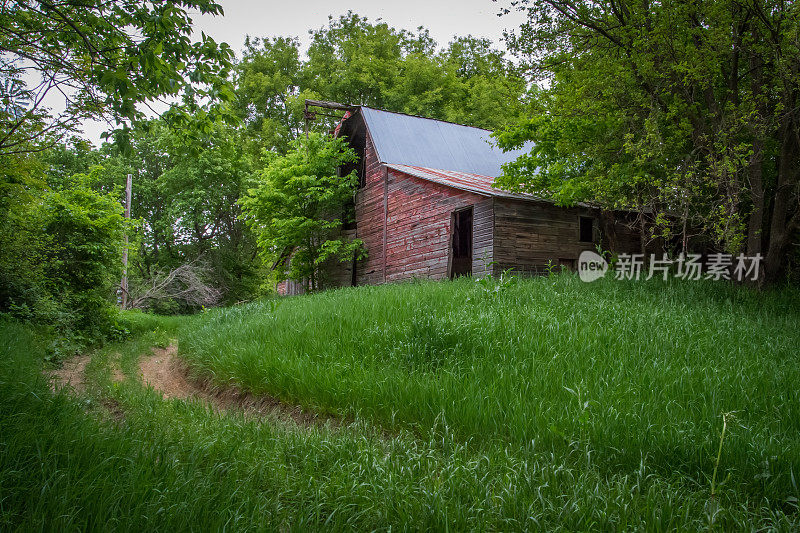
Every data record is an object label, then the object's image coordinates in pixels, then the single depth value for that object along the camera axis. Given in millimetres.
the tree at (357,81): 30312
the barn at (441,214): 14883
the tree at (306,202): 19438
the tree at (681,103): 8859
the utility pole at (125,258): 22641
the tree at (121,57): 3783
